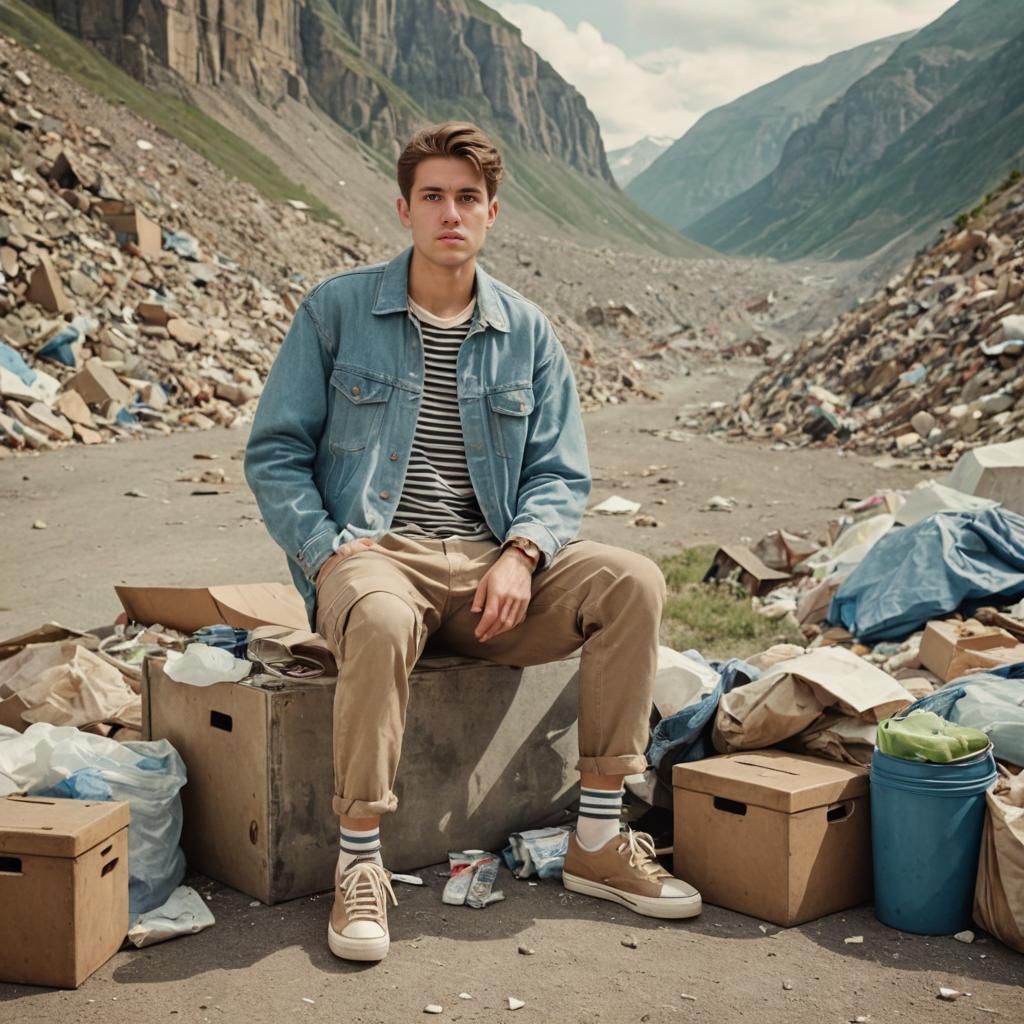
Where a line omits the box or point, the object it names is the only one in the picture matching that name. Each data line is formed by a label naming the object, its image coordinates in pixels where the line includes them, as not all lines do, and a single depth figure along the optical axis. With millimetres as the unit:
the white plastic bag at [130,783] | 2938
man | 2859
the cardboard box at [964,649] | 4523
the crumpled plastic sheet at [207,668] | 3080
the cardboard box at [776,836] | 2967
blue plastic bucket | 2865
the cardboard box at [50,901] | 2535
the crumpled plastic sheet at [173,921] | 2768
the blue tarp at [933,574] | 5461
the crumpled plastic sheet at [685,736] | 3512
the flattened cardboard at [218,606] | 4462
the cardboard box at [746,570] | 7254
